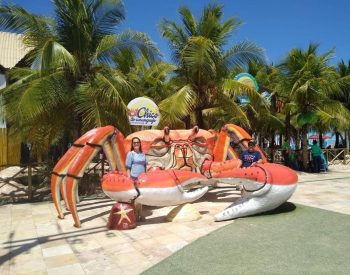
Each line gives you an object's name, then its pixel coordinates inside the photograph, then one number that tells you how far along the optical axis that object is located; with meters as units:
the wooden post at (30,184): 11.00
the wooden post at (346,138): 27.73
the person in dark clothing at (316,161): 17.65
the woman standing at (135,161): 7.26
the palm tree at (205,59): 12.95
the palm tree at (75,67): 10.32
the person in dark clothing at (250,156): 8.70
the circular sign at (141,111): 11.02
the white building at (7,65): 18.64
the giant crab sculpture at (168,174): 6.70
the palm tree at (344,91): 23.61
